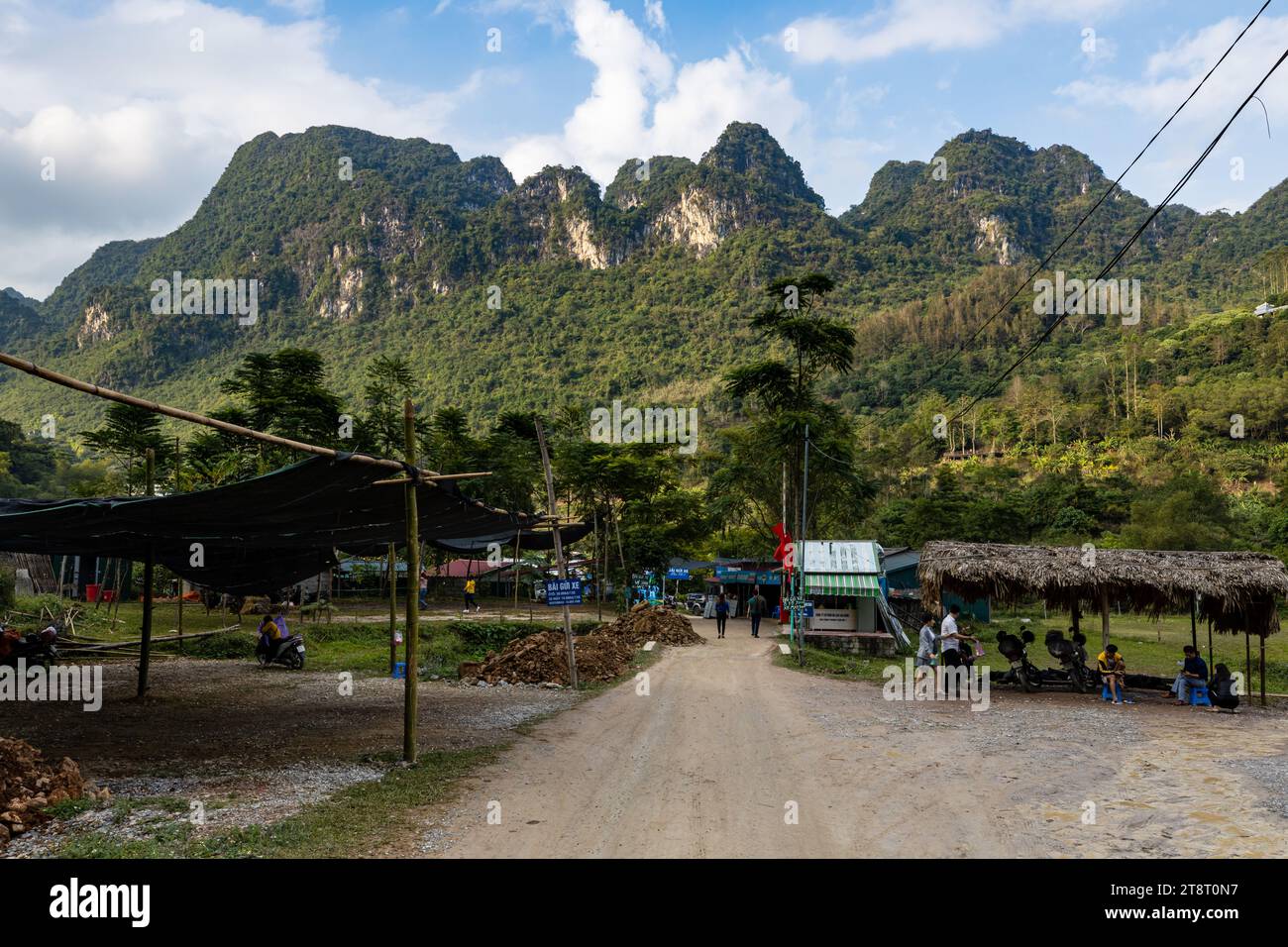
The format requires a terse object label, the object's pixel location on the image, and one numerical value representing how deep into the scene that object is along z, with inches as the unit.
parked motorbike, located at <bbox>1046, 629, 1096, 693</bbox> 560.4
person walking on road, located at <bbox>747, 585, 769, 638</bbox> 948.0
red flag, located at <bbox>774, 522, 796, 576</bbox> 940.0
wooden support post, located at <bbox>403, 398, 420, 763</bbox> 319.0
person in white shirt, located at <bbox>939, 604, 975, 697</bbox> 542.9
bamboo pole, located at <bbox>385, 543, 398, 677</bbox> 603.7
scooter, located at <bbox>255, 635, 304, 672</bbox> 645.9
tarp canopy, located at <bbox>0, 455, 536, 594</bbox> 306.3
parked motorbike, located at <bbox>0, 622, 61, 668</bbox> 521.0
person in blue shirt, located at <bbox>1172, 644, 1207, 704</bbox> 518.0
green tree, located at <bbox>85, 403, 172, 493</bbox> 1406.3
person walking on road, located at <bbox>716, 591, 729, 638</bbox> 958.4
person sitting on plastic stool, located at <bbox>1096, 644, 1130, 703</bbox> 534.9
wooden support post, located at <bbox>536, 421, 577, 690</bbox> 542.6
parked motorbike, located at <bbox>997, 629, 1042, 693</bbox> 561.9
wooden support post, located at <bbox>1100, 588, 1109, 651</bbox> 558.1
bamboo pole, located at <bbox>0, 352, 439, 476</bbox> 186.6
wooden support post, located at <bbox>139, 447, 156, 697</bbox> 482.9
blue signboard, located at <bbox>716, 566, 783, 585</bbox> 1266.0
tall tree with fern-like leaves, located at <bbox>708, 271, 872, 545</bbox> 1266.0
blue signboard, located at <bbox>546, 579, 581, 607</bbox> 520.4
